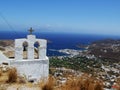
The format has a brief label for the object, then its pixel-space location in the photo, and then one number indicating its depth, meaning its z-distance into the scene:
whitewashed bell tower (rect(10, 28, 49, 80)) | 5.27
